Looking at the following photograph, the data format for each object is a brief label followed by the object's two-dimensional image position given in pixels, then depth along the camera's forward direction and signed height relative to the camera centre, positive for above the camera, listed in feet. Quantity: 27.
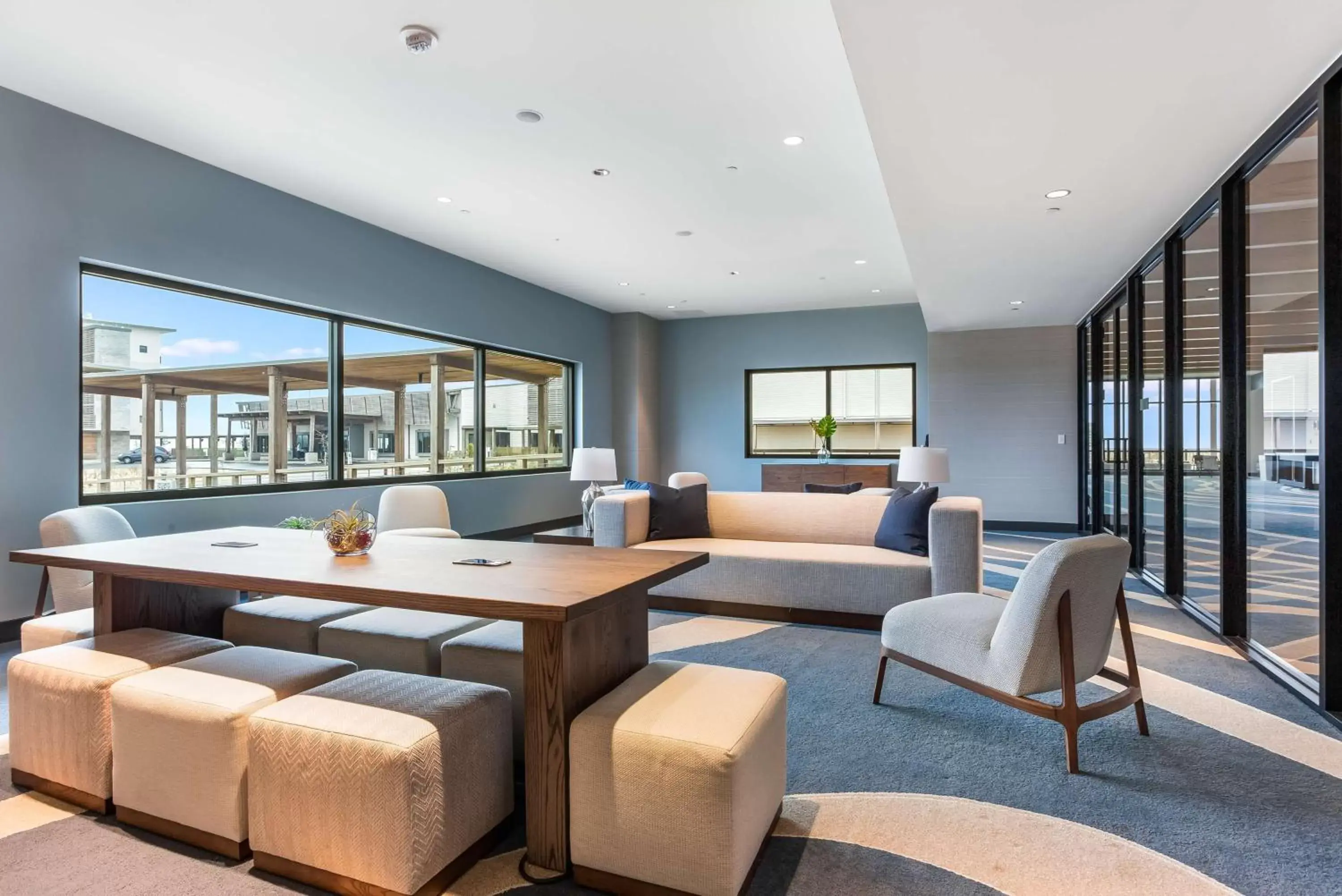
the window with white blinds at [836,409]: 31.04 +1.64
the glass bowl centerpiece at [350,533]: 7.46 -0.87
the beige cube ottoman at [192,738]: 5.80 -2.36
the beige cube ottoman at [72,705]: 6.50 -2.33
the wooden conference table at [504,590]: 5.50 -1.13
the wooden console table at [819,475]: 29.68 -1.18
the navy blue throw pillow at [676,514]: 15.46 -1.43
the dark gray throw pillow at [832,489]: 20.59 -1.31
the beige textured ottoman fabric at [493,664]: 7.11 -2.14
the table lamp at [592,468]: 17.97 -0.52
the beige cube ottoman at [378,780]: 5.12 -2.43
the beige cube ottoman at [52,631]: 7.97 -2.00
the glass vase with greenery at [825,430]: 30.83 +0.70
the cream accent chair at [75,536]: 11.40 -1.41
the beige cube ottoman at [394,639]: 7.75 -2.08
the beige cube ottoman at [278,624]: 8.47 -2.06
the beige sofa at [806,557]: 12.44 -2.02
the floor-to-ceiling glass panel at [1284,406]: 9.38 +0.54
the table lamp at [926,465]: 15.78 -0.42
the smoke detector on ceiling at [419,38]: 10.12 +5.76
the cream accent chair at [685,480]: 17.24 -0.79
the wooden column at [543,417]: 28.48 +1.18
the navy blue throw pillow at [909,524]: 13.39 -1.46
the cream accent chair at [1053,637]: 7.44 -2.06
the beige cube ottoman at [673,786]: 5.03 -2.42
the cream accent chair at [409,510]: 15.88 -1.37
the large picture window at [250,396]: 14.32 +1.28
